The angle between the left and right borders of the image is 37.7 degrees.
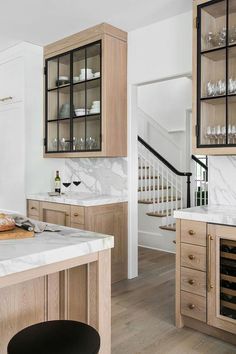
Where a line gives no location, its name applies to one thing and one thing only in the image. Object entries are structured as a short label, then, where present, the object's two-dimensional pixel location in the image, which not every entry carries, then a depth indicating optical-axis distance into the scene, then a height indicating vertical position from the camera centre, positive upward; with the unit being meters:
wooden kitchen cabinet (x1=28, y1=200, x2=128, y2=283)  3.48 -0.55
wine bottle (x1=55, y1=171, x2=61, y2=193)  4.31 -0.21
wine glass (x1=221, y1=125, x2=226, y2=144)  2.70 +0.27
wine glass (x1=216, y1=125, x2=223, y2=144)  2.73 +0.28
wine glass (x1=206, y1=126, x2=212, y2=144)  2.79 +0.27
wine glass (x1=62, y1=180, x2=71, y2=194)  4.23 -0.20
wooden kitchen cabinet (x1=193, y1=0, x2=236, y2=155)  2.67 +0.72
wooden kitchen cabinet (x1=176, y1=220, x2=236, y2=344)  2.40 -0.80
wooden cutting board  1.68 -0.33
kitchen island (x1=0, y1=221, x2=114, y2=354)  1.42 -0.59
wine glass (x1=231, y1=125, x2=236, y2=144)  2.66 +0.28
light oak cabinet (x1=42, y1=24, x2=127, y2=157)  3.61 +0.84
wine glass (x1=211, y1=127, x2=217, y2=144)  2.76 +0.27
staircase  5.22 -0.30
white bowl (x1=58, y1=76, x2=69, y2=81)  4.05 +1.06
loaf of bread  1.76 -0.29
